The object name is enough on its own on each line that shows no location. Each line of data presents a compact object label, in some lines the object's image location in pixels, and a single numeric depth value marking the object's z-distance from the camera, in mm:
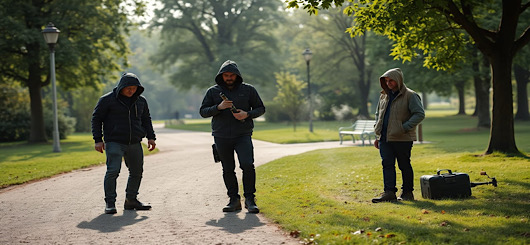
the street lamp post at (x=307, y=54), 30905
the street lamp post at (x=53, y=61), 20484
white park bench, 21162
